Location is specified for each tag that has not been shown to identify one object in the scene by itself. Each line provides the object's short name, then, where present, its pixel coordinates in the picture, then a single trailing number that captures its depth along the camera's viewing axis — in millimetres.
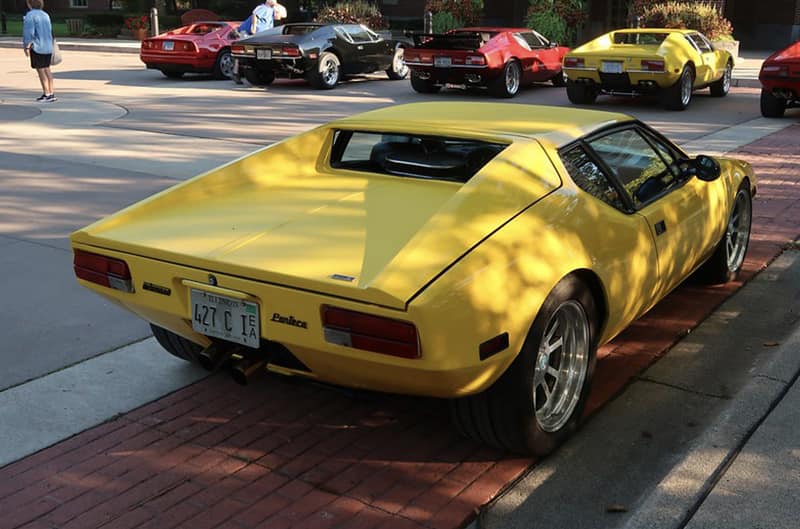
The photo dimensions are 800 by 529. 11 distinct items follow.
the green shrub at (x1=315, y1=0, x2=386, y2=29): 25156
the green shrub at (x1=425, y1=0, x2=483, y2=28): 26406
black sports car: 17375
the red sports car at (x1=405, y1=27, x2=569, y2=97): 16219
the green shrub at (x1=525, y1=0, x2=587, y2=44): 24422
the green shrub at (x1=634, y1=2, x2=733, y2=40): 21484
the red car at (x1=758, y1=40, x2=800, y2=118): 13094
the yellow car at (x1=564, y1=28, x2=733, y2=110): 14344
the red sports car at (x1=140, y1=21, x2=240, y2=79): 19234
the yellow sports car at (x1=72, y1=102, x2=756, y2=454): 3145
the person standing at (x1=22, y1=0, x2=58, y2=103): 14828
